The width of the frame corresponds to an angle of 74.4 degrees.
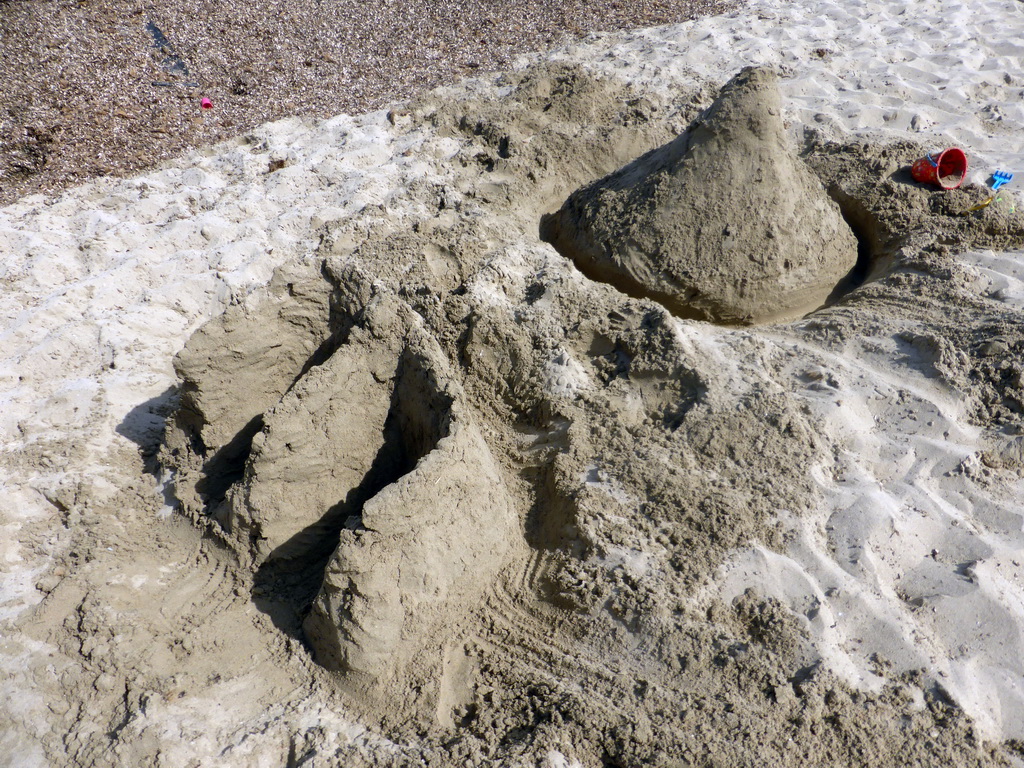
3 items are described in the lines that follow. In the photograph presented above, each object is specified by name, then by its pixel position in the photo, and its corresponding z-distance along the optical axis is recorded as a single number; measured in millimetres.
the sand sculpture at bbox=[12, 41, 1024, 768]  1854
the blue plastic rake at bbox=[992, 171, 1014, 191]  3656
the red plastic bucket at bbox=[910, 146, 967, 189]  3547
